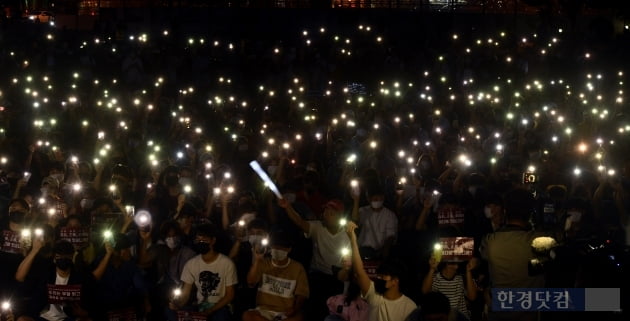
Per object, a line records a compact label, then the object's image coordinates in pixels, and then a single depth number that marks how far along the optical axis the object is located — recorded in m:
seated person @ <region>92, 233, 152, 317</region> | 8.68
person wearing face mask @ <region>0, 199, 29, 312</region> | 8.82
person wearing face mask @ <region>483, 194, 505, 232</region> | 8.66
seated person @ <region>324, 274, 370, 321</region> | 7.88
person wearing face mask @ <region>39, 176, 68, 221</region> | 10.70
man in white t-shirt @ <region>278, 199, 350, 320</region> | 9.48
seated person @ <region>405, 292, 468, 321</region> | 6.81
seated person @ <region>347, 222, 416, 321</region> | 7.26
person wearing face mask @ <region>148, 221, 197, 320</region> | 9.23
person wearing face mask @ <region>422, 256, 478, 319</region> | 7.76
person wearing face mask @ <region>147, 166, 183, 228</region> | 11.05
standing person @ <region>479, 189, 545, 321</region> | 6.96
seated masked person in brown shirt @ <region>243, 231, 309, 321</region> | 8.46
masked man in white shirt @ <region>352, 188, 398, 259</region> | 9.78
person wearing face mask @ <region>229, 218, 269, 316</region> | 8.80
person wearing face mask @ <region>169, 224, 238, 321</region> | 8.62
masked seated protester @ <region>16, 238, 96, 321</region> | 8.30
